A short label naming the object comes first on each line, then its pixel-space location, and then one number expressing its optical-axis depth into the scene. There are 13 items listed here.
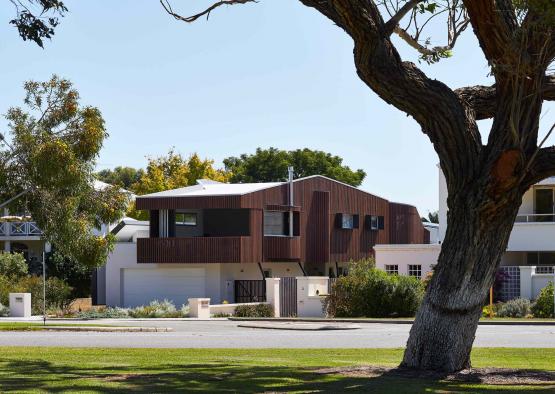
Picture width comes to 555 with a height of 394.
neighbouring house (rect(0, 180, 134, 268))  63.97
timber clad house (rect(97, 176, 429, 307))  55.50
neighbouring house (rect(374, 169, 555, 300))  50.91
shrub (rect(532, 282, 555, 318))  40.03
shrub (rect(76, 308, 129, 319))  44.34
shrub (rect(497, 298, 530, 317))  40.47
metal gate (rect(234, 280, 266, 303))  56.44
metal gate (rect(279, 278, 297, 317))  45.66
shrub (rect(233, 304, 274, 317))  44.88
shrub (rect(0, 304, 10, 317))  44.88
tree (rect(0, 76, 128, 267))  31.59
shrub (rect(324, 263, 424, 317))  41.69
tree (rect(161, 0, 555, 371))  14.41
